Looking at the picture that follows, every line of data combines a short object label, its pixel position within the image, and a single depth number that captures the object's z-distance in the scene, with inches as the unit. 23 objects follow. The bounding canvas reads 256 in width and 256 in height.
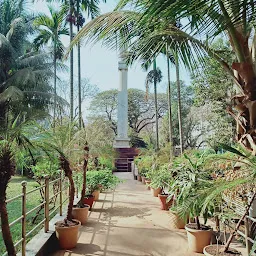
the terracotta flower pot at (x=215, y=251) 110.7
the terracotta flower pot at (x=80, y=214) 196.2
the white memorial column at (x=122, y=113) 701.9
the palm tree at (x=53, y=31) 519.8
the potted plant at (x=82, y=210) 196.2
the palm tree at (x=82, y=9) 449.1
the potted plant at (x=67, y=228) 146.3
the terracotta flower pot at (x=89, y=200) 238.5
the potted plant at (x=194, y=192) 135.0
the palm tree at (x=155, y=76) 633.6
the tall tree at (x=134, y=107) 946.7
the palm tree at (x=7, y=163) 91.6
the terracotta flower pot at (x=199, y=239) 140.1
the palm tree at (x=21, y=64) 530.6
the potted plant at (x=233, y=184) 69.8
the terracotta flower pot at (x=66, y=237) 146.0
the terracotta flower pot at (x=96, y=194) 268.2
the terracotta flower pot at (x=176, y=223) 178.4
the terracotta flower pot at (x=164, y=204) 236.7
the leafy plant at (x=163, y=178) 228.1
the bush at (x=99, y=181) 250.4
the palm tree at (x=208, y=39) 56.7
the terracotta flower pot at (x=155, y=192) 306.9
